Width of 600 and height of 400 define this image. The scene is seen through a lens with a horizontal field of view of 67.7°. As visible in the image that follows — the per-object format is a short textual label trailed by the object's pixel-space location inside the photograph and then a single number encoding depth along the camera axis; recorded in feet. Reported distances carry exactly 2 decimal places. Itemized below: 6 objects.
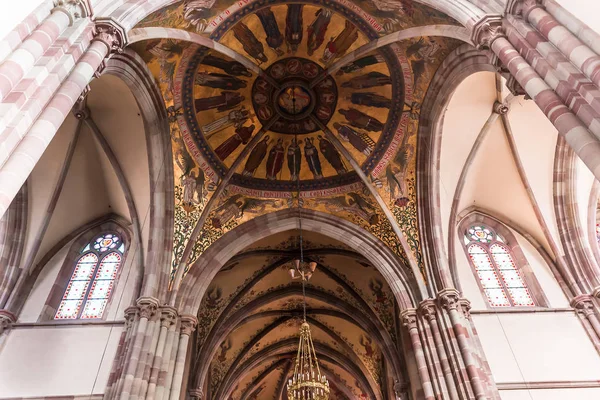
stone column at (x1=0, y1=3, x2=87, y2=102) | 14.40
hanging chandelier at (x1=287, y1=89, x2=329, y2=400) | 29.71
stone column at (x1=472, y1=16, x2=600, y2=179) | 15.85
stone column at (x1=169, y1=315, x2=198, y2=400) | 31.55
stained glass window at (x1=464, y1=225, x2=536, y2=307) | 39.86
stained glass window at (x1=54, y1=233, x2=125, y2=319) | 37.42
